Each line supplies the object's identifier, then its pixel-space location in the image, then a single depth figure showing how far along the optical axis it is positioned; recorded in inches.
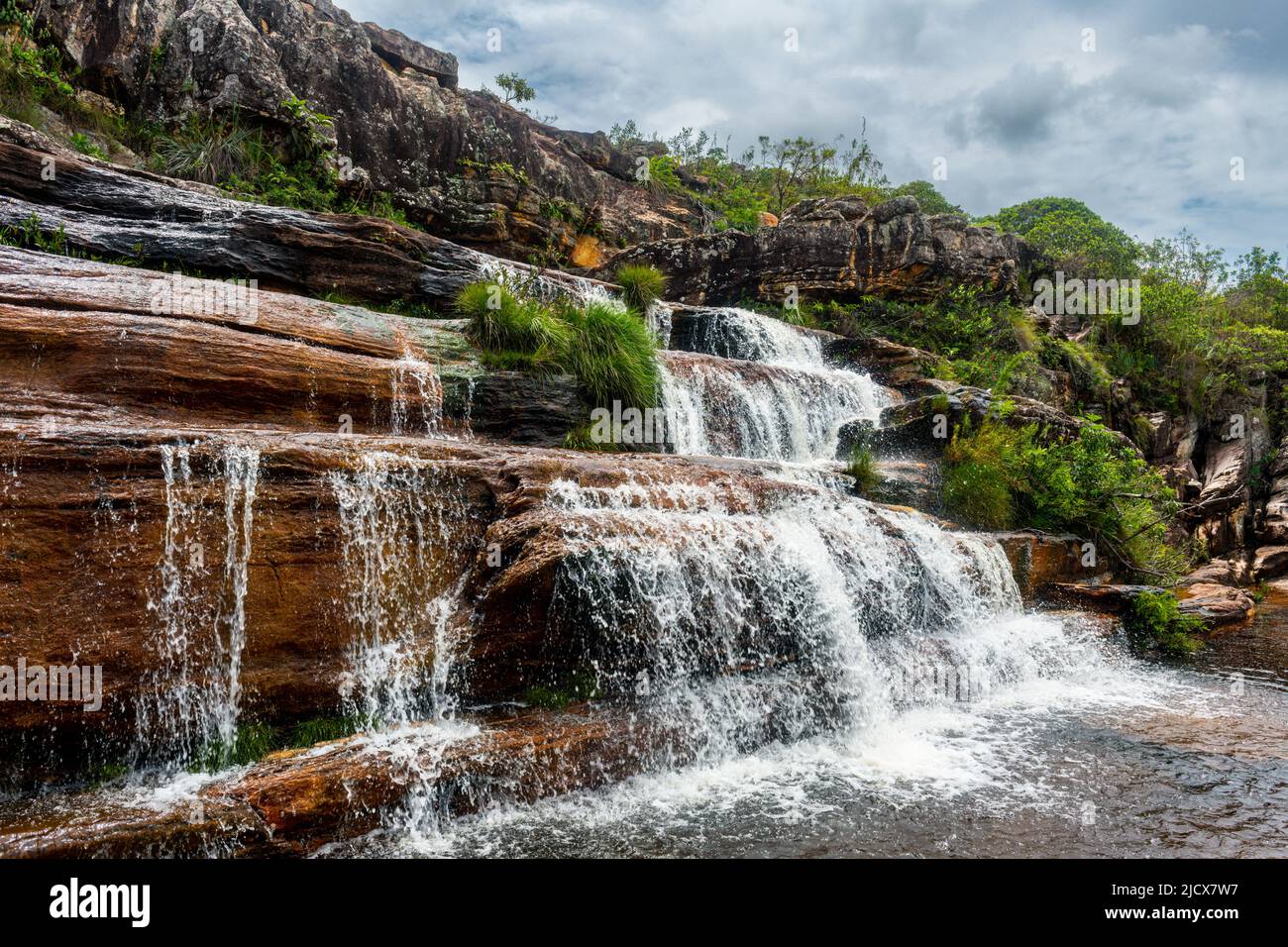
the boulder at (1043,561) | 333.1
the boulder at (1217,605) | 369.1
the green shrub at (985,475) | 378.9
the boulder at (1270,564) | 595.8
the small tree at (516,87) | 989.2
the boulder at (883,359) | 542.6
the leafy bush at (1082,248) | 759.1
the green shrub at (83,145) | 405.4
